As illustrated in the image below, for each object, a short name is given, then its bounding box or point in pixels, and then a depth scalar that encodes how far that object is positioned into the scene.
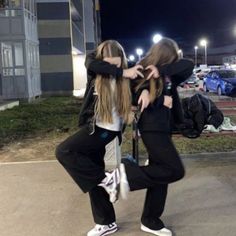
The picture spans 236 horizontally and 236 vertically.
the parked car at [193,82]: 23.94
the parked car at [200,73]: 29.76
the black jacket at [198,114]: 3.61
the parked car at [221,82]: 17.78
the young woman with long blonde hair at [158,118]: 2.73
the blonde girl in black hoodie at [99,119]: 2.74
